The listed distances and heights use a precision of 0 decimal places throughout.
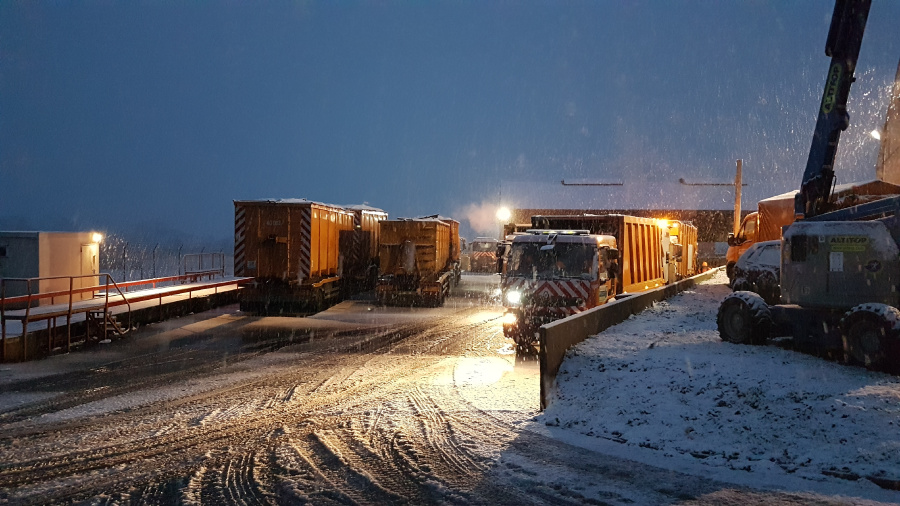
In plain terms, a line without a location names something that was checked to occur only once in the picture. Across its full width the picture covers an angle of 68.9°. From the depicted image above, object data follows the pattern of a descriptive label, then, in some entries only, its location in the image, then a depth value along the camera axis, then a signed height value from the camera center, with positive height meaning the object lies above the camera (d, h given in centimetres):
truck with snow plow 1357 -27
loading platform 1283 -131
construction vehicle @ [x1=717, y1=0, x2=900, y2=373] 930 -46
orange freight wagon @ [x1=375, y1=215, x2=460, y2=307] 2377 -3
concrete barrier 891 -108
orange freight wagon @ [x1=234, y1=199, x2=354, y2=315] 2091 +36
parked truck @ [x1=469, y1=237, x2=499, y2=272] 4860 +18
